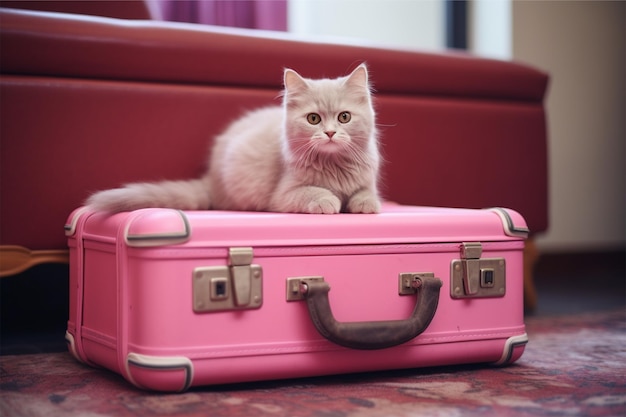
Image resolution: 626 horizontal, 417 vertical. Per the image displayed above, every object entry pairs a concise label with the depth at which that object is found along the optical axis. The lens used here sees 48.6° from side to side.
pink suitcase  1.26
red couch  1.73
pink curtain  2.96
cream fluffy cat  1.51
